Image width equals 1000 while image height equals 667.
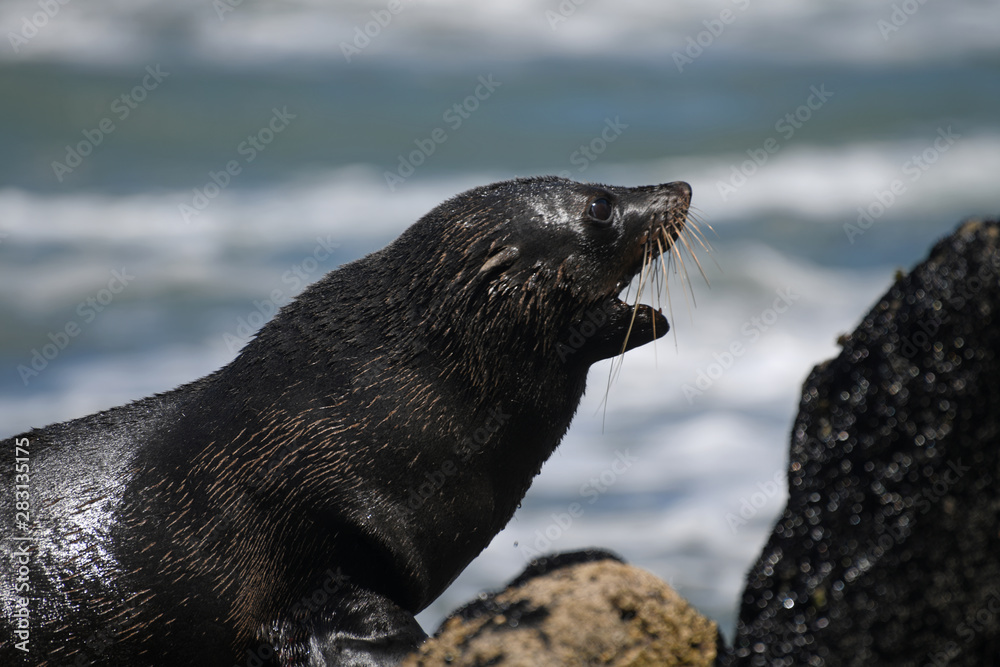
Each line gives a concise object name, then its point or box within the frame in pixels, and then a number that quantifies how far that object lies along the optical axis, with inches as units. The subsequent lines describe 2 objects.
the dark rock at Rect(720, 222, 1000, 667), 360.5
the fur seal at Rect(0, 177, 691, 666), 500.1
